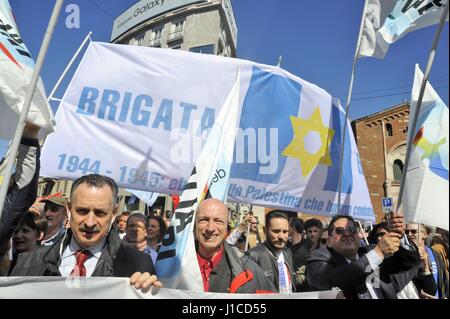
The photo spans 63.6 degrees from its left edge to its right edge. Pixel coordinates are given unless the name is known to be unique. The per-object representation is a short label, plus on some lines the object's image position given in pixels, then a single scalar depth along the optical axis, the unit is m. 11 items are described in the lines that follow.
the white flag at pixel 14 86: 2.04
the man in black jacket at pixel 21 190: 1.87
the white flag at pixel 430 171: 1.50
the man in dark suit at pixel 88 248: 1.80
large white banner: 3.71
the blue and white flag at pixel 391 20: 2.47
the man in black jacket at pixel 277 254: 3.17
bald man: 2.02
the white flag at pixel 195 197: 1.90
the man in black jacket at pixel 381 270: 1.64
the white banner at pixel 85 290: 1.59
